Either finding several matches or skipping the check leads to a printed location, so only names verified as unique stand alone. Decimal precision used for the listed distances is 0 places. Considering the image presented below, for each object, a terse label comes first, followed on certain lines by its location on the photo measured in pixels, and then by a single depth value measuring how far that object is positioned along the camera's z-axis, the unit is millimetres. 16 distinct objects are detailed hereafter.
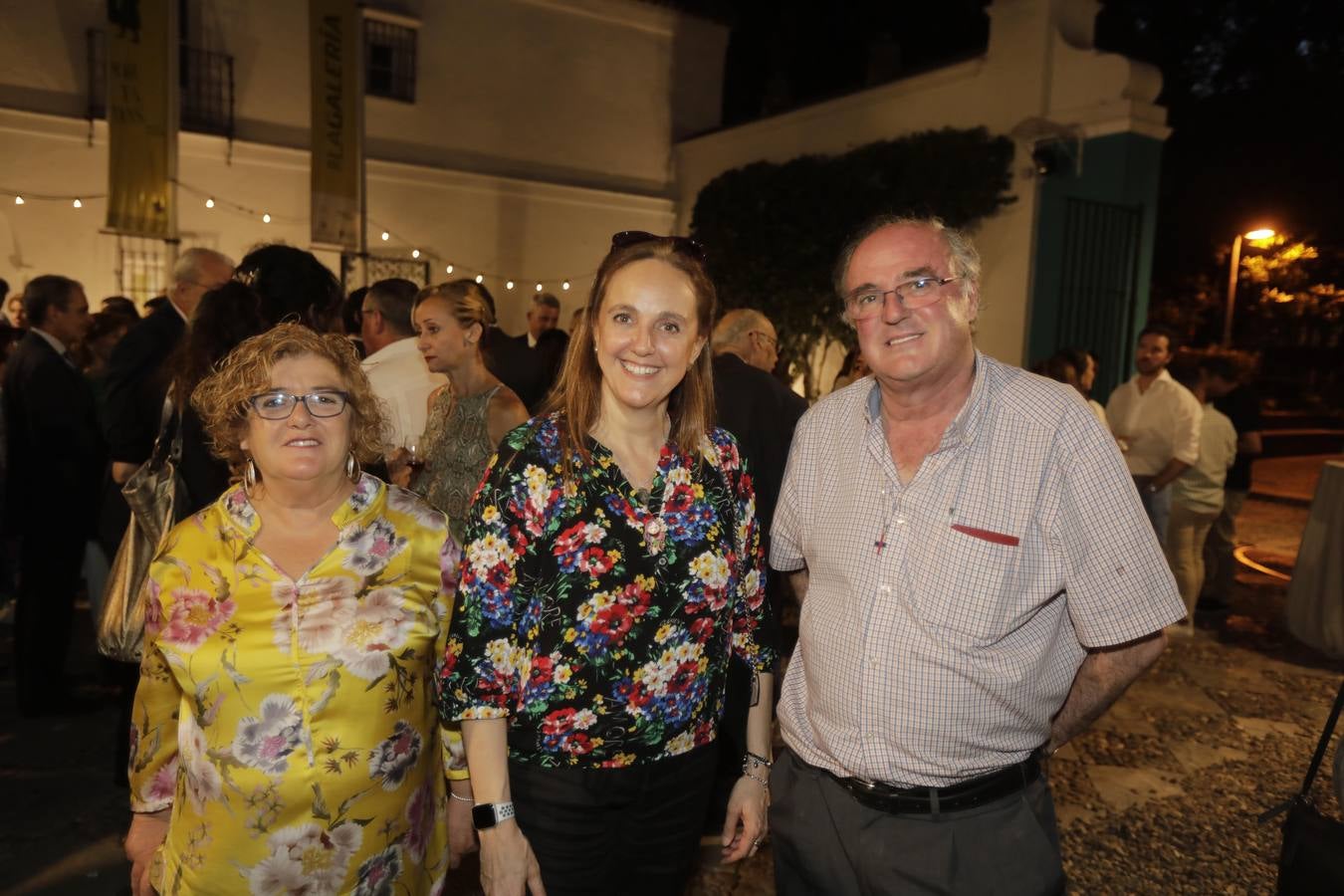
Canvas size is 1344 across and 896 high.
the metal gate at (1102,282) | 8828
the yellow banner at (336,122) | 10508
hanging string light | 11078
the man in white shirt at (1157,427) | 5922
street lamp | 15452
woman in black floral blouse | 1677
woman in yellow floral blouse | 1705
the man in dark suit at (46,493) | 4277
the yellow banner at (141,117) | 9672
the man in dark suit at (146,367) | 3289
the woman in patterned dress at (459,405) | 3256
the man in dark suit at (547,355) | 5758
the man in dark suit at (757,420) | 3678
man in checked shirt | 1717
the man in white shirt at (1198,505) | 6223
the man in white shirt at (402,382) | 3945
